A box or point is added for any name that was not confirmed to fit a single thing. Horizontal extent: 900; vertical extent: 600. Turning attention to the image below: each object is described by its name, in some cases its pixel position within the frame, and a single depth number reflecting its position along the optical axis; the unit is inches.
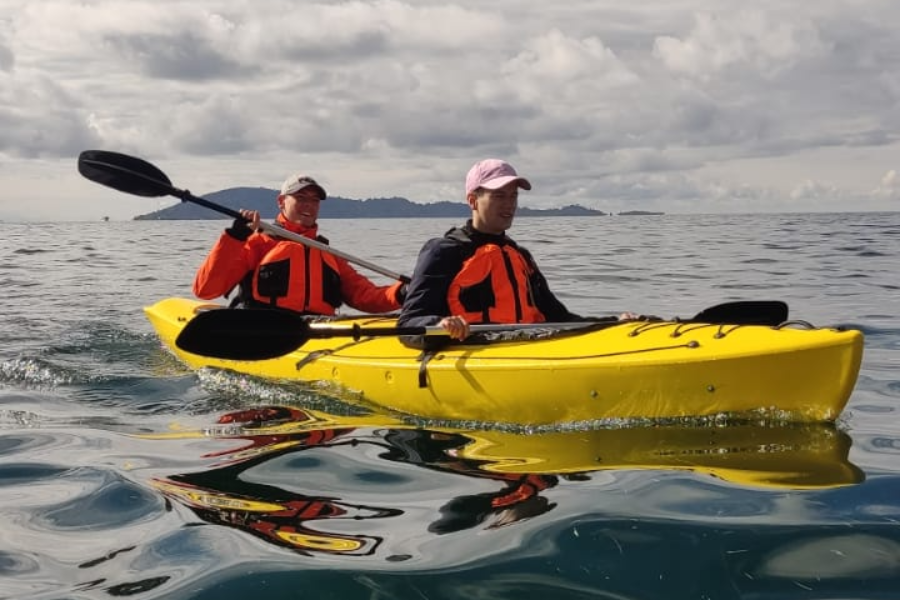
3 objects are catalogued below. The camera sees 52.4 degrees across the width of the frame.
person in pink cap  212.7
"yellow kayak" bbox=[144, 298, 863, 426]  171.3
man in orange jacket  269.7
